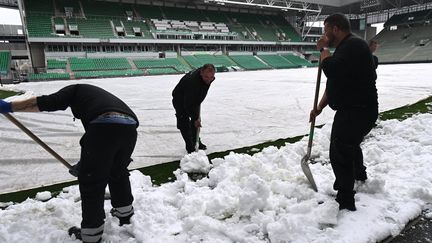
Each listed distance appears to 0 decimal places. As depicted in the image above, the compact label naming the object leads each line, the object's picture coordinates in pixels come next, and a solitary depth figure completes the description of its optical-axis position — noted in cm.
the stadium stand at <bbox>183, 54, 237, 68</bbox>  3197
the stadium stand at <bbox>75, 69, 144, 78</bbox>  2343
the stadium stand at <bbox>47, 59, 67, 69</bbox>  2508
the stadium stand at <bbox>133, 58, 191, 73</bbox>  2872
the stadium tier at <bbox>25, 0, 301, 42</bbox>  2803
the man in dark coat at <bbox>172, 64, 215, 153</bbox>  364
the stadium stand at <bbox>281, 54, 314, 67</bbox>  3789
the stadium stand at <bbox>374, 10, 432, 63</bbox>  3541
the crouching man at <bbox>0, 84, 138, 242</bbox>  182
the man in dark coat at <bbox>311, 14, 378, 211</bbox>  211
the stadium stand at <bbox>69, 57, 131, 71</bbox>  2599
